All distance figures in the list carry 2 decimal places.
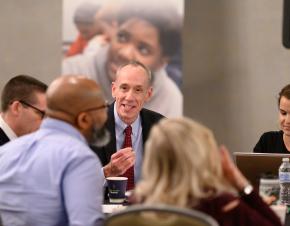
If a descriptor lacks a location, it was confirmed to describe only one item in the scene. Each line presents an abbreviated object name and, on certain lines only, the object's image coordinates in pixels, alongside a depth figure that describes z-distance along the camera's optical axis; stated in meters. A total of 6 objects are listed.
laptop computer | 6.70
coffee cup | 6.28
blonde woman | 3.73
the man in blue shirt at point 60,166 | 4.64
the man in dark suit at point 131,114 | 7.38
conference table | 5.51
